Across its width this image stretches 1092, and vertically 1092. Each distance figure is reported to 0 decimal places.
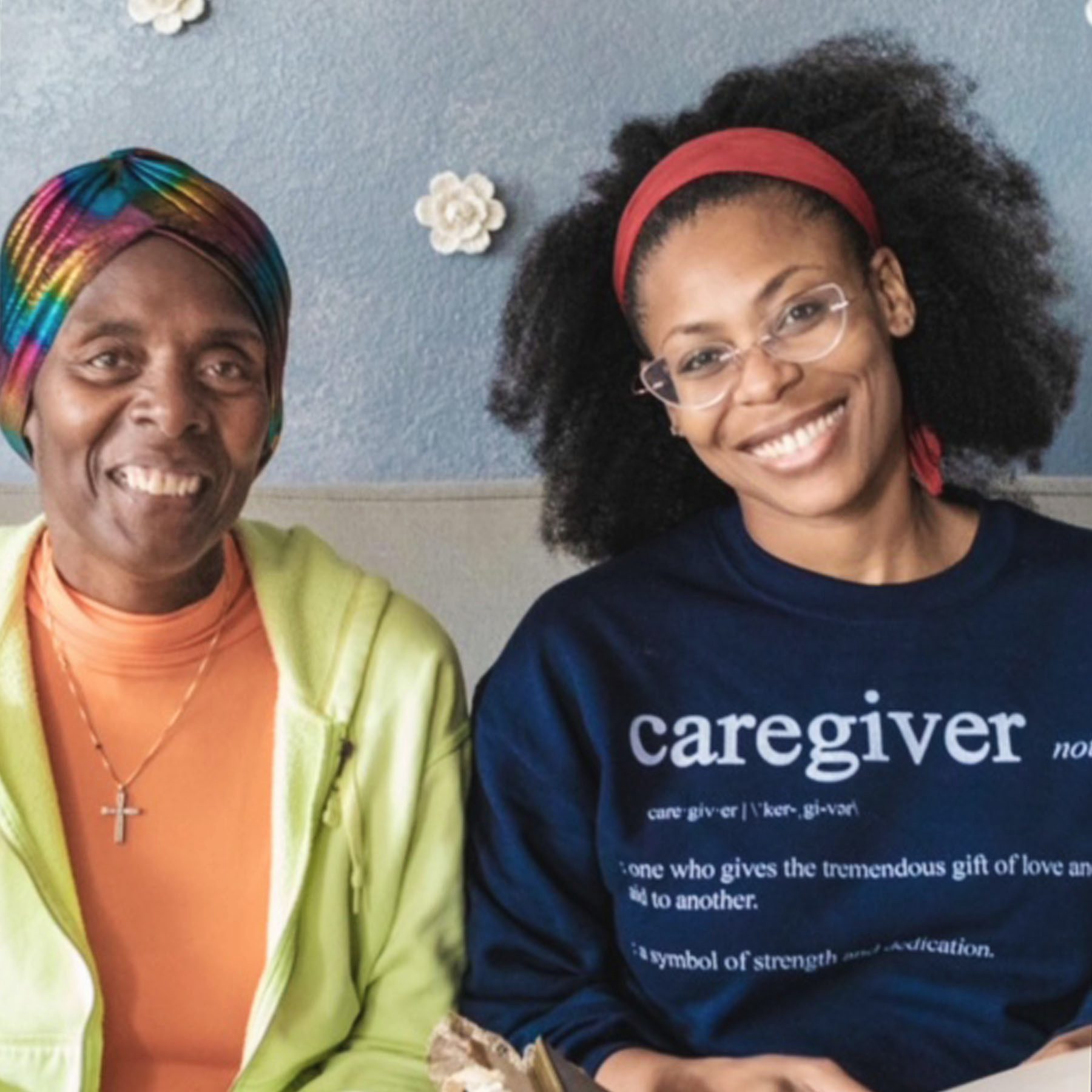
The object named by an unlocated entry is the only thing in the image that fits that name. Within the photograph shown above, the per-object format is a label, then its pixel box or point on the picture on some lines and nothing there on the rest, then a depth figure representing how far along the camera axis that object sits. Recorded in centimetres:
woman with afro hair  150
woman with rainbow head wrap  149
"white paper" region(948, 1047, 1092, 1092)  122
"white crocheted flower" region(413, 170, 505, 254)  210
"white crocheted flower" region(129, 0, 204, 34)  209
